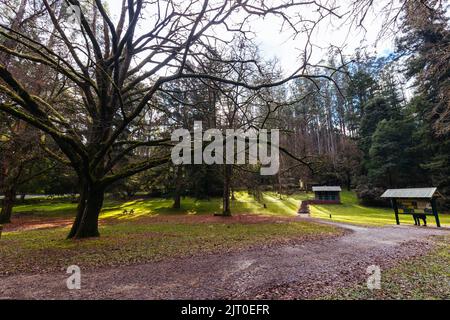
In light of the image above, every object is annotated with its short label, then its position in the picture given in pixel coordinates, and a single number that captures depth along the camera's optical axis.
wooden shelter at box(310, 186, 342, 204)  32.41
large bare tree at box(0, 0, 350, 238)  6.70
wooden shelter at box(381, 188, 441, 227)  12.61
